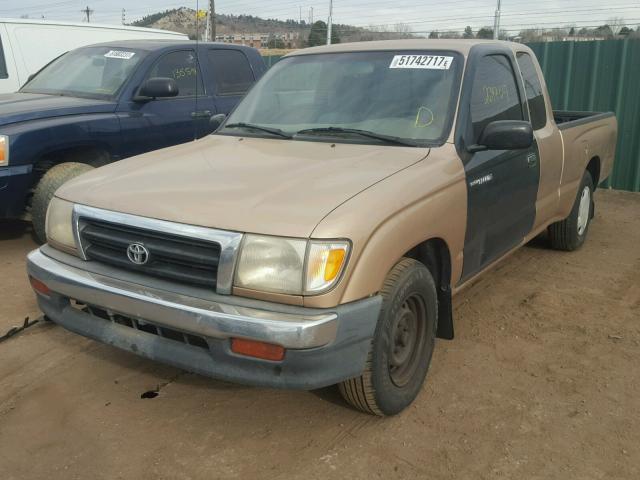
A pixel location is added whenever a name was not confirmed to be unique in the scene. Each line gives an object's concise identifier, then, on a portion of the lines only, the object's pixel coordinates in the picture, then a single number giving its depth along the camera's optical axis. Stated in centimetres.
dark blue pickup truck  523
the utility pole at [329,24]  1352
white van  833
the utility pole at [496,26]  1025
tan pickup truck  251
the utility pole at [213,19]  2207
